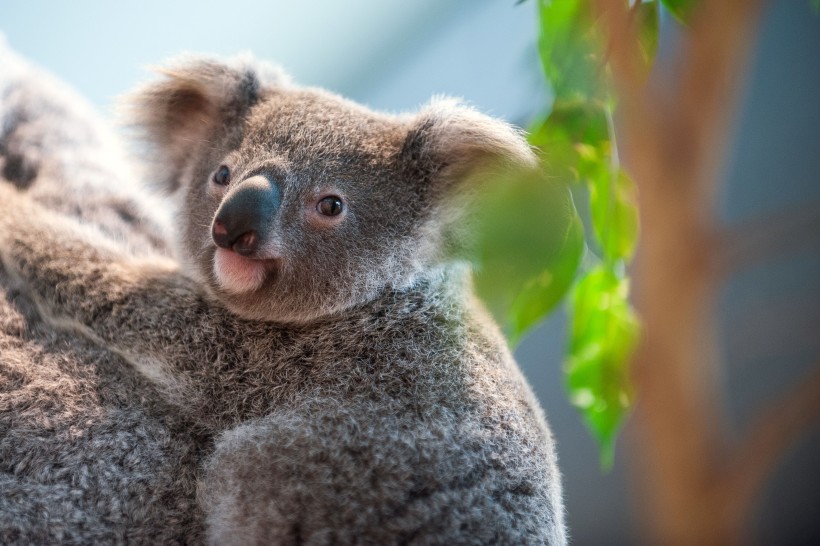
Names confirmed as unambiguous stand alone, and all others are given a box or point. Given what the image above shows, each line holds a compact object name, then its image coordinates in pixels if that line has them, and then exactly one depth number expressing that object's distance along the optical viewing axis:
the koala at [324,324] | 1.51
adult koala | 1.52
